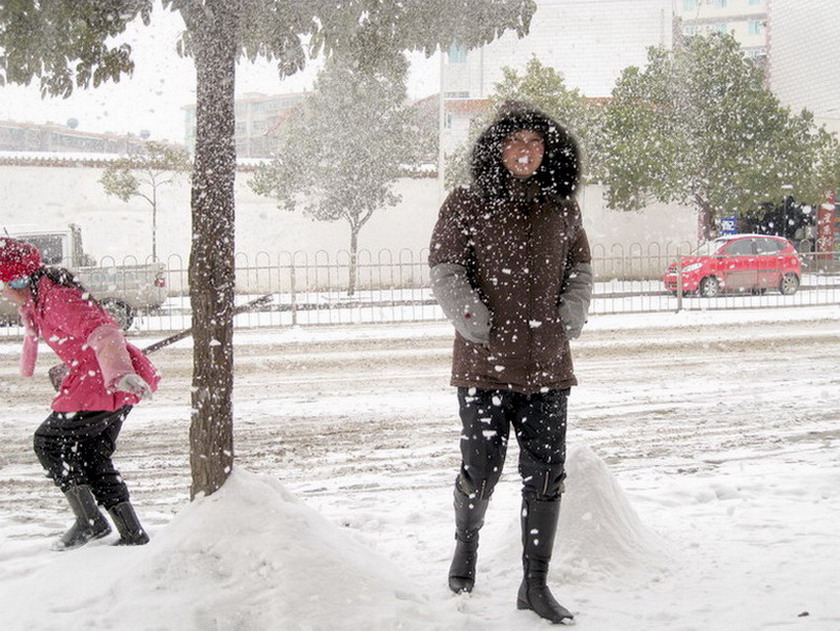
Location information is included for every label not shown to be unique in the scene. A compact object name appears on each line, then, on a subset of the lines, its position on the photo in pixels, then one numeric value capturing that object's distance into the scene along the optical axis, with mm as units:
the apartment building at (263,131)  22469
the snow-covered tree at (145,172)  19031
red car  17812
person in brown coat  3133
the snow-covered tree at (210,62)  3047
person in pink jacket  3533
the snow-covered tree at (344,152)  19266
